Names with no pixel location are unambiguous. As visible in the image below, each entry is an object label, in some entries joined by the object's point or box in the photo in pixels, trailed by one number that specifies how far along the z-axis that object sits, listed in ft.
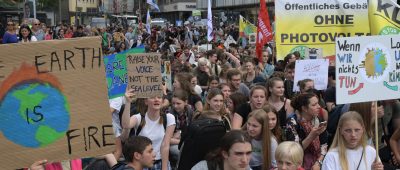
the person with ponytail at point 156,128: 19.07
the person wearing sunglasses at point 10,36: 38.68
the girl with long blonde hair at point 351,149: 14.93
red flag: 40.70
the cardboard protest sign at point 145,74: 19.85
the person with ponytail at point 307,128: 18.36
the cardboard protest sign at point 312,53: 31.74
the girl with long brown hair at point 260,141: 16.58
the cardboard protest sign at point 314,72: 28.84
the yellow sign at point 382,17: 19.79
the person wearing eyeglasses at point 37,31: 53.87
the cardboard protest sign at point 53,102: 12.41
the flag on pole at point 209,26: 57.93
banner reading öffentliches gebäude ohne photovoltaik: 29.96
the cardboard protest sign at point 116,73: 25.25
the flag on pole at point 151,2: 81.61
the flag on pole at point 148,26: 77.73
